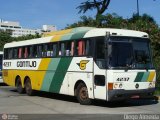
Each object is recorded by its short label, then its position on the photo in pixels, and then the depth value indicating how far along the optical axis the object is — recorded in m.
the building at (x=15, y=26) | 160.75
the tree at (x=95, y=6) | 39.09
